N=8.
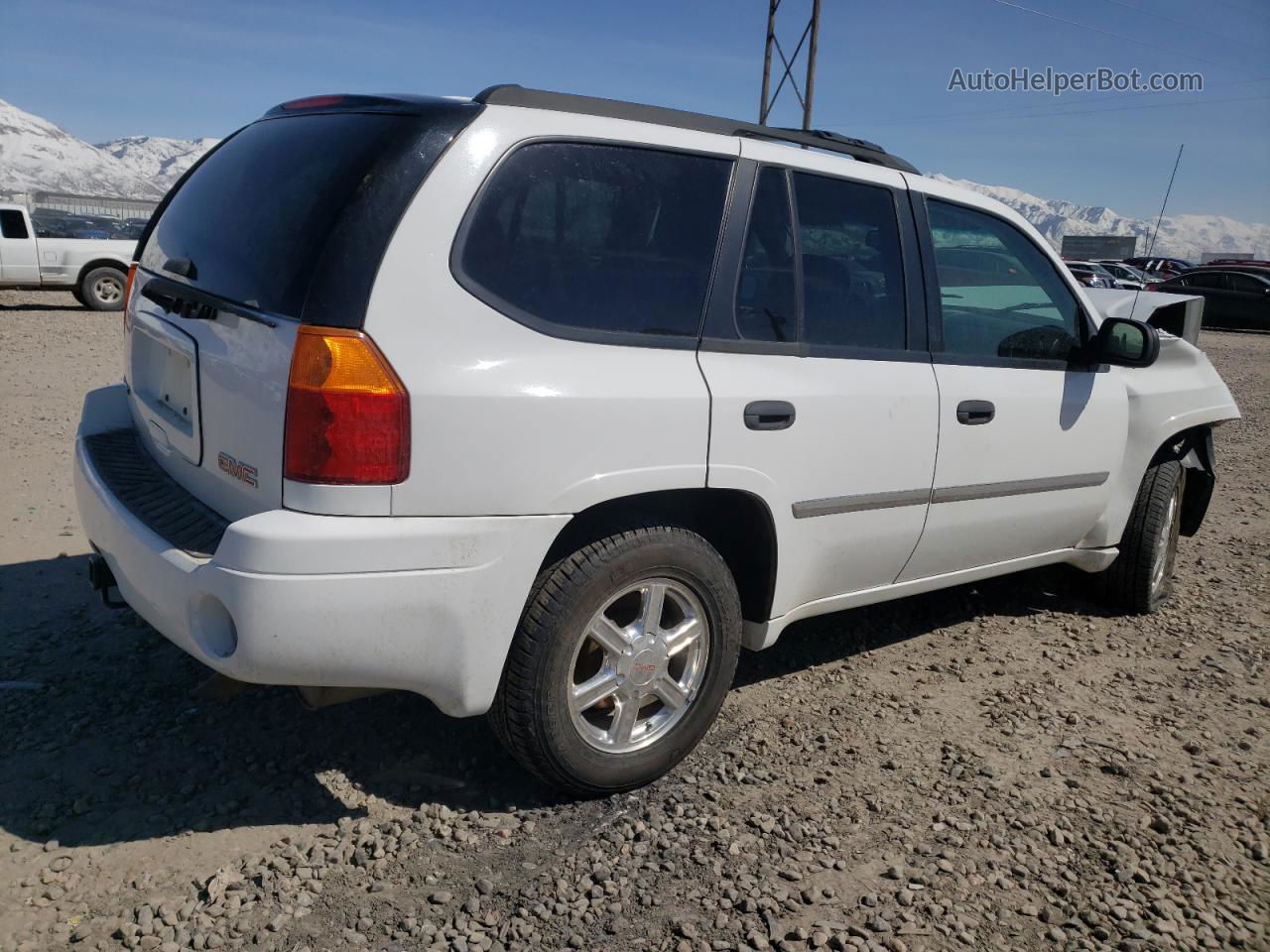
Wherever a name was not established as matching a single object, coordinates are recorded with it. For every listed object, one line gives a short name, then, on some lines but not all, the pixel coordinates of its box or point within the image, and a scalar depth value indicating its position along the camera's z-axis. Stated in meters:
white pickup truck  15.36
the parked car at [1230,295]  24.86
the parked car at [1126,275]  32.62
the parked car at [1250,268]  26.18
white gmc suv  2.33
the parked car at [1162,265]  38.31
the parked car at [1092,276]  30.56
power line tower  21.14
